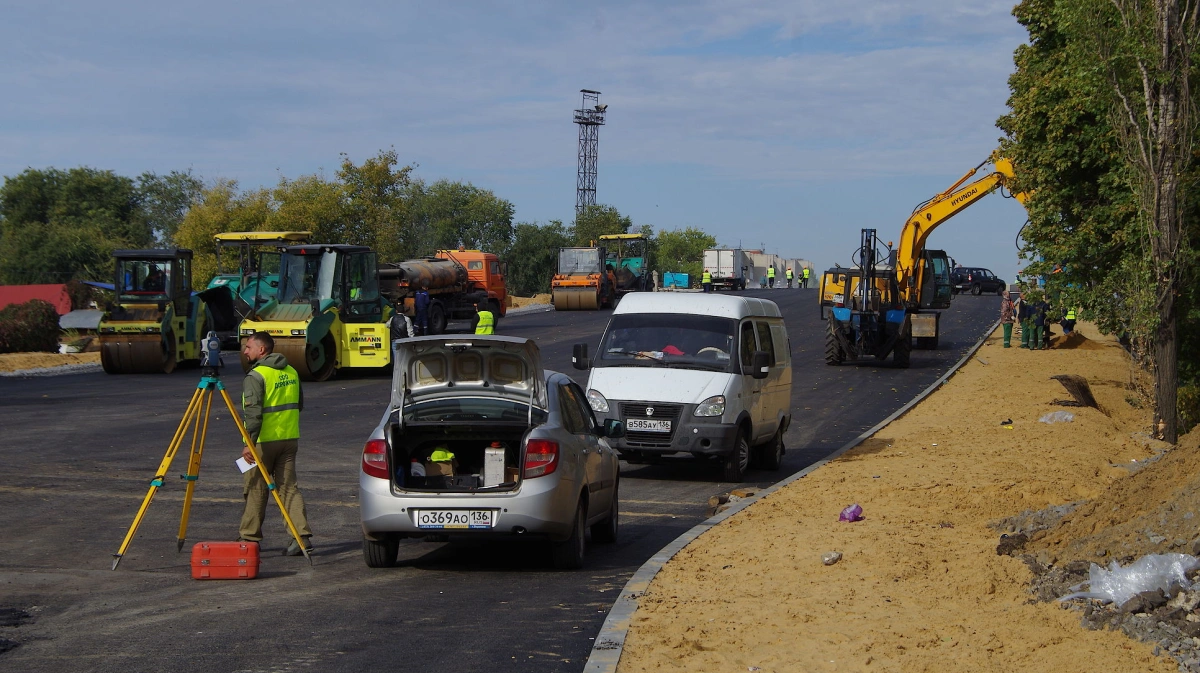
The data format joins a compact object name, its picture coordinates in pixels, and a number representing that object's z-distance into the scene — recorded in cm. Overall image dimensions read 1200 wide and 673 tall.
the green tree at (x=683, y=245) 14962
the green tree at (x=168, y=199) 10675
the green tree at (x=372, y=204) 5709
